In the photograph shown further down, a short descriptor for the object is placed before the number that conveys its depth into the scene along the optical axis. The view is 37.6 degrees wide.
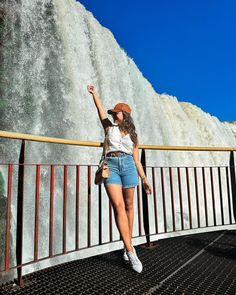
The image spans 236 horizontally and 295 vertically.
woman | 3.16
